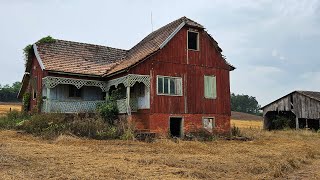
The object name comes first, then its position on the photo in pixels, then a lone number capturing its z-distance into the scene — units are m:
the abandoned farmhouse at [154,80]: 22.95
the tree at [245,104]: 122.69
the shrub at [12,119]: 22.38
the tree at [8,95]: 68.69
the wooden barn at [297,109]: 35.62
